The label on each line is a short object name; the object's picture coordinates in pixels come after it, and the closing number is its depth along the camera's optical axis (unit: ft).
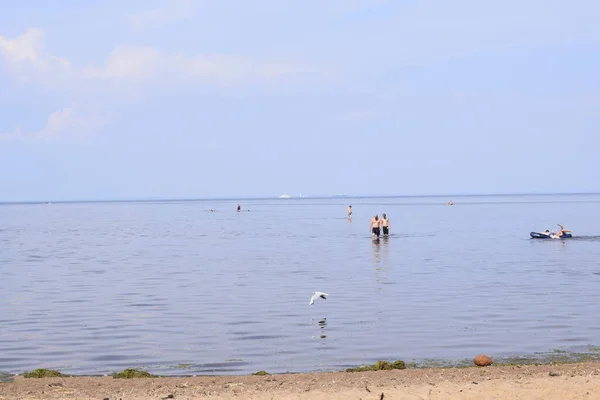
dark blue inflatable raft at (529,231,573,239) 184.03
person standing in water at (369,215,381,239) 194.29
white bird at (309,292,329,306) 77.15
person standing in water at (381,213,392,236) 201.05
